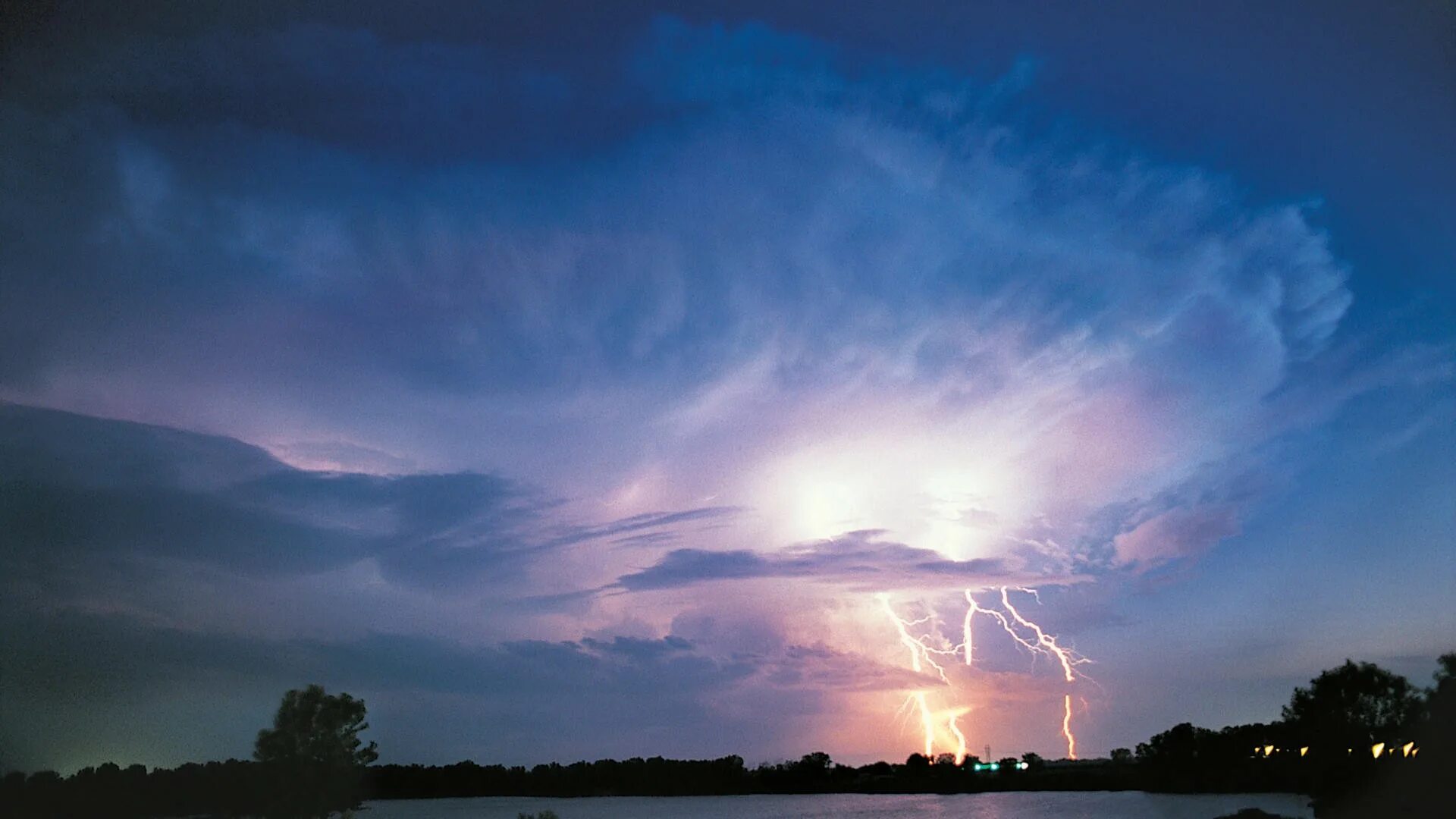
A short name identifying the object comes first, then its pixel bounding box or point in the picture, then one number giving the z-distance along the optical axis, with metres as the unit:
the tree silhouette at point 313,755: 69.25
